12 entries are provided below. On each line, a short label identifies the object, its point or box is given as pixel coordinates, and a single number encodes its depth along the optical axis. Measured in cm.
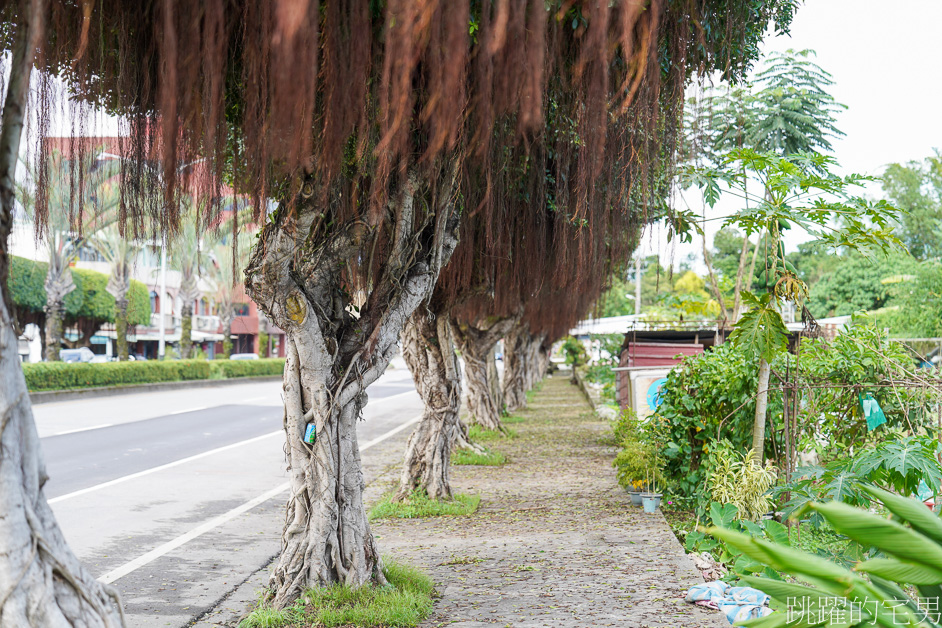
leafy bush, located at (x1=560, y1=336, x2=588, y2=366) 3939
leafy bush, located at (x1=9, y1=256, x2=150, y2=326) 3391
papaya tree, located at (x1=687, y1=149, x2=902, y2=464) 656
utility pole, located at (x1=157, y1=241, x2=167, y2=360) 3739
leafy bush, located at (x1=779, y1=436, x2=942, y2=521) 505
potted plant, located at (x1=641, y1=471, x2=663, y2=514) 884
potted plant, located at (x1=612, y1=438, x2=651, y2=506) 892
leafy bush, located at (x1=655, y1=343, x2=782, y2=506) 836
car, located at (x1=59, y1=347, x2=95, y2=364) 3862
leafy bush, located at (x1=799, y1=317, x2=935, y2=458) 752
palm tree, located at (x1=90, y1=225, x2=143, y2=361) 2808
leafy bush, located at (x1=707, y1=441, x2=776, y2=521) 746
